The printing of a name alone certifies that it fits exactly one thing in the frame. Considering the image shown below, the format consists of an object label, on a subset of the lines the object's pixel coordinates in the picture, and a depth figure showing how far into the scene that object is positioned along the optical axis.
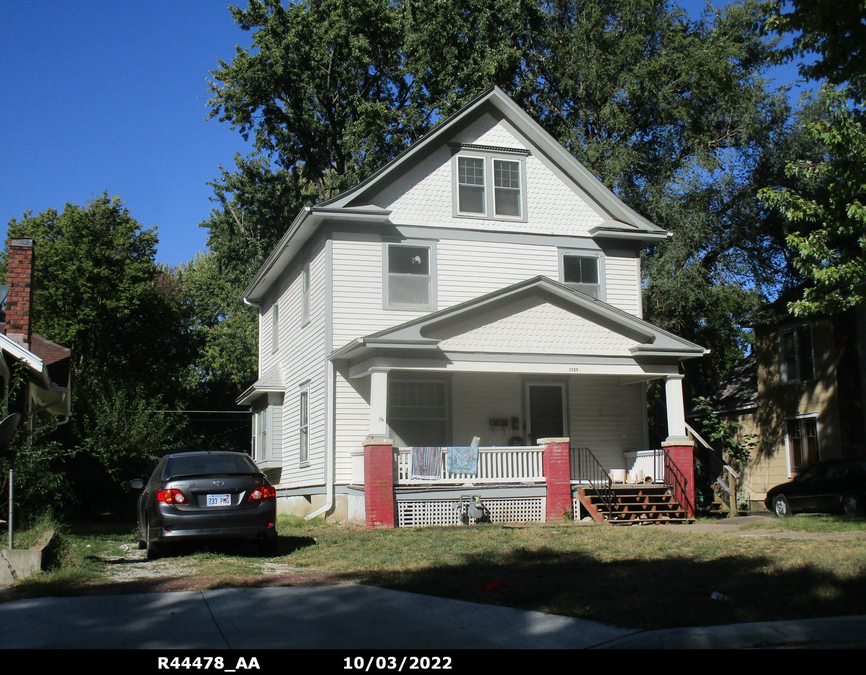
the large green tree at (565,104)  28.61
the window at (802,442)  27.19
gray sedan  11.42
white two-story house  18.64
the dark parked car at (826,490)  20.16
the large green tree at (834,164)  13.74
